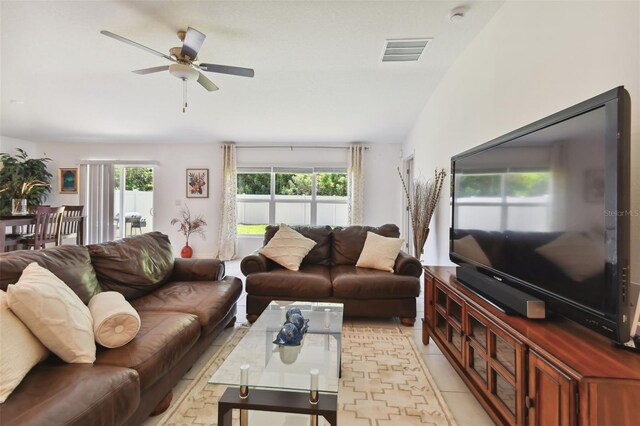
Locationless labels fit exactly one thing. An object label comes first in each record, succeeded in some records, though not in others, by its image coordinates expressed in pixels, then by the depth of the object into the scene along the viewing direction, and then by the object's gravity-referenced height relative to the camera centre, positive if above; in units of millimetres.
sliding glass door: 6309 +200
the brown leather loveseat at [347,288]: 2746 -703
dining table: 3232 -135
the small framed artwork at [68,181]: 6117 +638
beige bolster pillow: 1393 -550
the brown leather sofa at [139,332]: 1016 -648
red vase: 5820 -796
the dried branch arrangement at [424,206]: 3526 +114
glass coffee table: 1167 -746
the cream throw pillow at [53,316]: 1172 -443
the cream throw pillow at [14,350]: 1018 -537
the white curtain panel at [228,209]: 5922 +81
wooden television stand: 857 -562
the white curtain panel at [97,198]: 6109 +286
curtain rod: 5941 +1377
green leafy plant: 5359 +632
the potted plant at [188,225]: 5906 -256
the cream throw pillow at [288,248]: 3104 -380
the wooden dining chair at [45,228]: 3775 -236
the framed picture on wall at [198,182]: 6062 +639
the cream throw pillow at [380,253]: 3078 -418
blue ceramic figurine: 1562 -653
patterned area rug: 1545 -1082
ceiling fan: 2301 +1299
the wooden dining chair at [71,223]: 4363 -191
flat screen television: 957 +17
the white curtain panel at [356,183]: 5809 +629
